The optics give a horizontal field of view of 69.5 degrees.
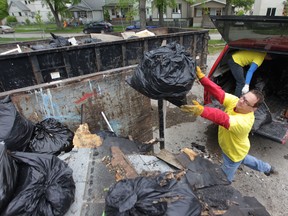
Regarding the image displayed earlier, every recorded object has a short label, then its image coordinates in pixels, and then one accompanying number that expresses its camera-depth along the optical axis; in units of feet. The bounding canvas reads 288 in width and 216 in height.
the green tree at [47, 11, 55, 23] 133.39
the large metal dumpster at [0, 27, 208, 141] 8.52
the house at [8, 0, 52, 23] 157.28
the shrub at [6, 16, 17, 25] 141.28
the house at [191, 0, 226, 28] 96.63
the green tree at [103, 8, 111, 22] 122.31
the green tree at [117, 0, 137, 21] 65.51
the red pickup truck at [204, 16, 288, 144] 10.48
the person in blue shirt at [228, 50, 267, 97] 11.98
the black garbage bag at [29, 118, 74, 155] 7.57
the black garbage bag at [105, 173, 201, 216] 4.22
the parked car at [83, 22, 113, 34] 75.56
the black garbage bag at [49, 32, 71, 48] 16.85
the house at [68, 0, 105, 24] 127.24
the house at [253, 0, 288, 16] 89.88
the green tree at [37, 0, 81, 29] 95.14
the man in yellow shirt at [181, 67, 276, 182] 6.72
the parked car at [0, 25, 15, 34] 91.45
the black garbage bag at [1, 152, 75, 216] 4.60
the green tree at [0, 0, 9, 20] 134.51
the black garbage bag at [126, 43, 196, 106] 6.05
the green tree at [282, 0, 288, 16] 73.61
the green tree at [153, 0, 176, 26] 68.03
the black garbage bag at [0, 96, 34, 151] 6.58
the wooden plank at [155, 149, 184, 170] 6.51
